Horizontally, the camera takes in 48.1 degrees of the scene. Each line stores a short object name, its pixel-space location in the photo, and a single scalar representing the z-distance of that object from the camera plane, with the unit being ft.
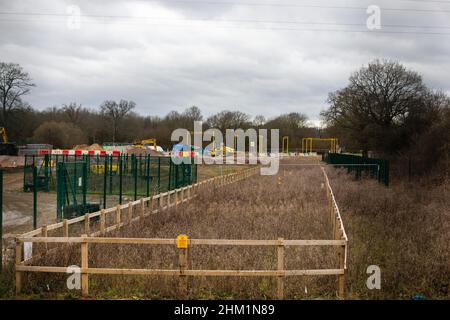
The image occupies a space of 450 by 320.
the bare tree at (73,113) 276.39
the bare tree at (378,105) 146.30
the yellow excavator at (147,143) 206.26
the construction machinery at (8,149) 159.22
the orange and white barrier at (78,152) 116.12
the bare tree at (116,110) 301.63
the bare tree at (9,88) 201.14
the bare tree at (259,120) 318.04
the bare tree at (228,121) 277.03
